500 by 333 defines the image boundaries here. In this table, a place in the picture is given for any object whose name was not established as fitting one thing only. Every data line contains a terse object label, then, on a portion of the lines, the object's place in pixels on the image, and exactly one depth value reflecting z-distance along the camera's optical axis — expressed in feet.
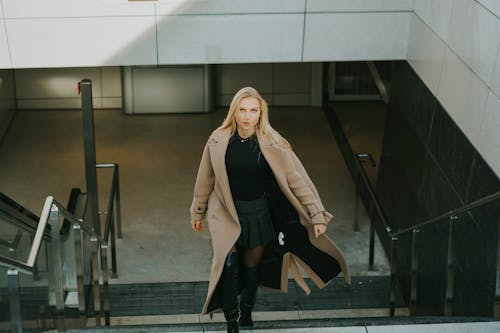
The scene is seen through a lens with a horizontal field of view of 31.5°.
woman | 15.38
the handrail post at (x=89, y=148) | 25.21
